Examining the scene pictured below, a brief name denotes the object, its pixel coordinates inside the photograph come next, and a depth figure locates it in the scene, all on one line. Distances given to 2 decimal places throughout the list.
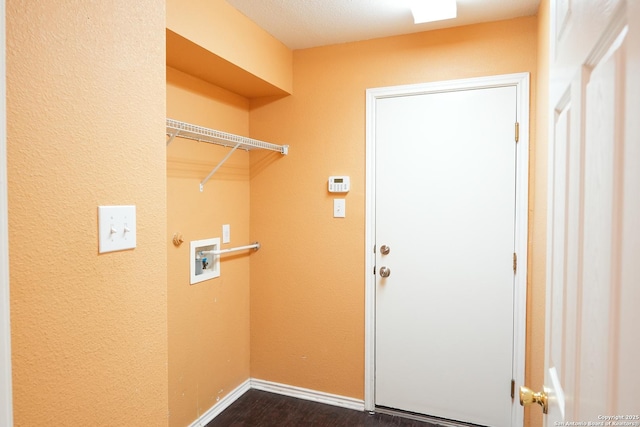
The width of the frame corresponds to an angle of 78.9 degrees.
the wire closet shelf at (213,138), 1.83
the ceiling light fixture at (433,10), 1.97
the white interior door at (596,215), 0.41
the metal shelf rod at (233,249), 2.38
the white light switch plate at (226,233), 2.54
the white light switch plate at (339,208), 2.58
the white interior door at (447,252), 2.25
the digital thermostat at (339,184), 2.55
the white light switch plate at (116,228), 0.93
